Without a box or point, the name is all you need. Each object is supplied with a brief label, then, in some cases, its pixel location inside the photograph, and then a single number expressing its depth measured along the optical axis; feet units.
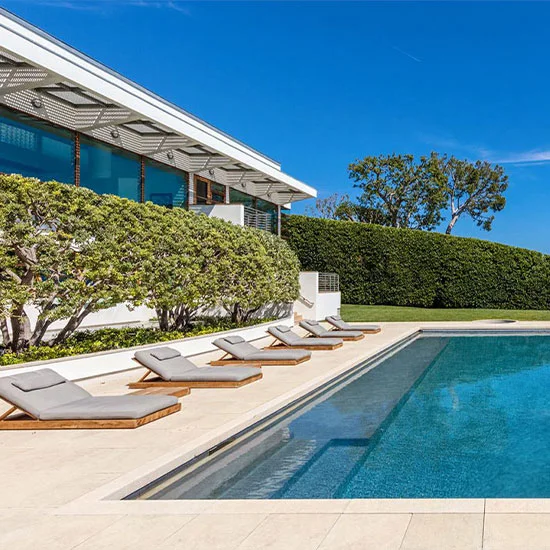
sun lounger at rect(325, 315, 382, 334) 65.93
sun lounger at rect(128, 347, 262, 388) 33.32
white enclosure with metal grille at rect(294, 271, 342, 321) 82.28
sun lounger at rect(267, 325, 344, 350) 51.55
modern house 42.09
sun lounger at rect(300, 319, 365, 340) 57.62
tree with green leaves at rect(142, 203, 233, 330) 45.47
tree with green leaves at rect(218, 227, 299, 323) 57.52
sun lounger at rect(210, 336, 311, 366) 42.63
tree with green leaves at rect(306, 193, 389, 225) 160.56
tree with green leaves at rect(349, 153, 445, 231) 157.79
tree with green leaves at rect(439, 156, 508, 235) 168.86
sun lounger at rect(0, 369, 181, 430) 24.30
